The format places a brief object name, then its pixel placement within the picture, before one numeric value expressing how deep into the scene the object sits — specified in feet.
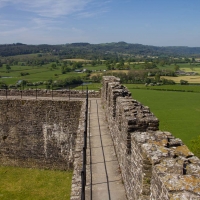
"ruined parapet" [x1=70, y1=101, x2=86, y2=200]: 16.61
